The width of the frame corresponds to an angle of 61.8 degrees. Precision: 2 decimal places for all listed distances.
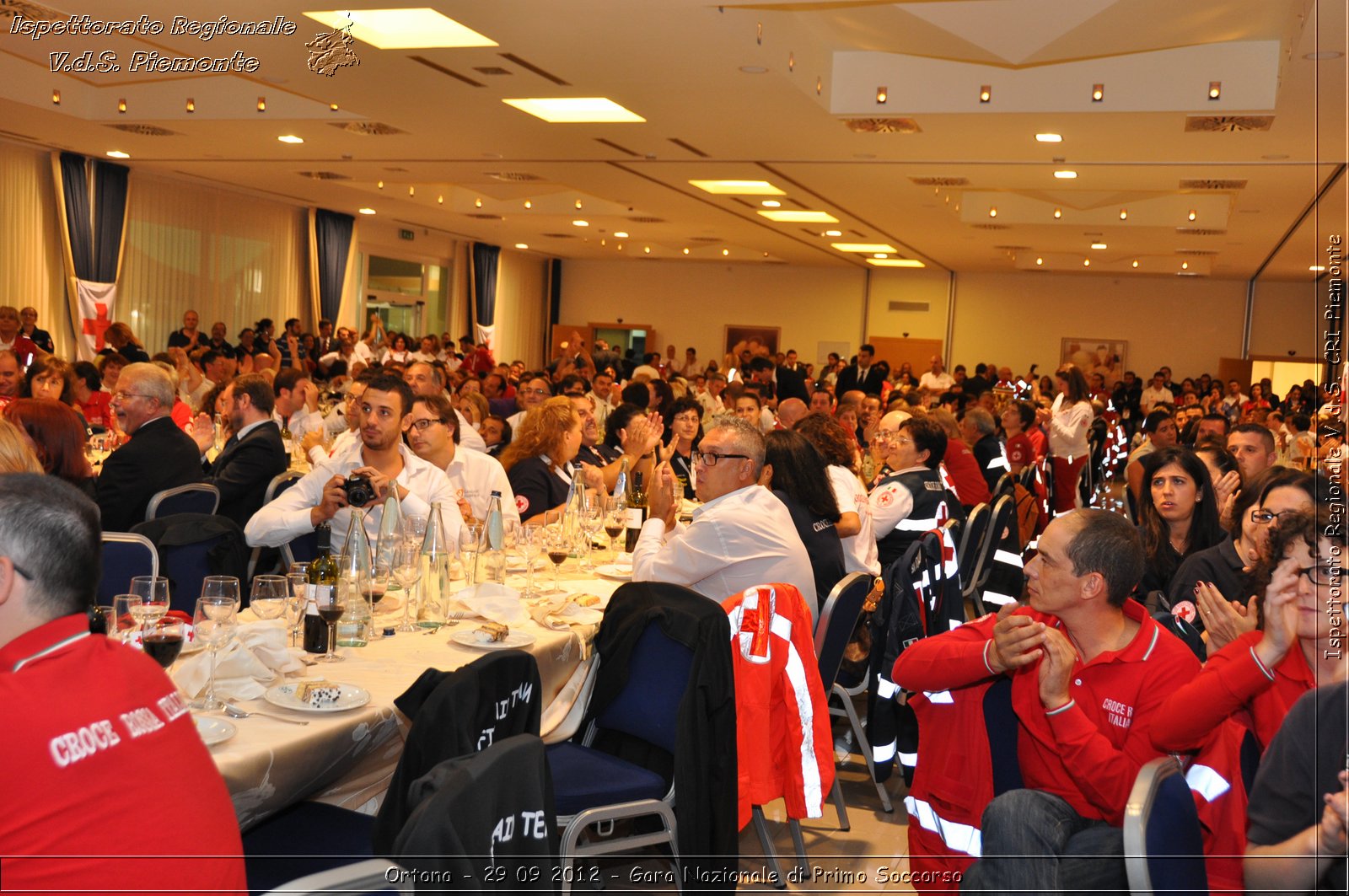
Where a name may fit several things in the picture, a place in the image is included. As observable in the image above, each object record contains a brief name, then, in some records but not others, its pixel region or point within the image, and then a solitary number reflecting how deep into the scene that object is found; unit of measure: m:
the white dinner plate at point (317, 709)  2.40
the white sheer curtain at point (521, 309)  23.50
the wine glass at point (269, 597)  2.80
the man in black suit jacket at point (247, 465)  5.15
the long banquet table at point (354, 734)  2.19
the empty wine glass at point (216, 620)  2.62
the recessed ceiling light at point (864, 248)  18.80
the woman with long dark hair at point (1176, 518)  4.47
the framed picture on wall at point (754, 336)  24.30
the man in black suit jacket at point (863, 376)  18.28
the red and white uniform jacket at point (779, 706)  3.18
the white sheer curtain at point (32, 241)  13.07
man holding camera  4.00
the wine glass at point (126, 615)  2.50
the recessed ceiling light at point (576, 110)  8.82
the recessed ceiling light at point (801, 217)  15.05
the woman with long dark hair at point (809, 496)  4.40
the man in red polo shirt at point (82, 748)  1.38
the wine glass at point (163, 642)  2.31
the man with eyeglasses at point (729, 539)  3.67
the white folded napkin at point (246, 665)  2.39
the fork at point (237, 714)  2.36
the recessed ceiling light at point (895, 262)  21.39
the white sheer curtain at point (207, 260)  14.95
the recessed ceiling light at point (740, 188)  12.77
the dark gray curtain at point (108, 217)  13.96
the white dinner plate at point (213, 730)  2.17
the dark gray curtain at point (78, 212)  13.52
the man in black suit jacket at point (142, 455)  4.83
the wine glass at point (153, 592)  2.55
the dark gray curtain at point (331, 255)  18.00
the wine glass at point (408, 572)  3.19
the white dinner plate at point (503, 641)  3.01
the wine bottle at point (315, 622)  2.77
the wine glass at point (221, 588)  2.62
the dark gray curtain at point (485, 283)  22.20
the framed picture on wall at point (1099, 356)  22.05
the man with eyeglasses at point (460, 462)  5.27
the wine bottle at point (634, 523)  4.81
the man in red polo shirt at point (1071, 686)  2.20
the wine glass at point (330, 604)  2.76
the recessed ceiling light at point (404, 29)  6.72
